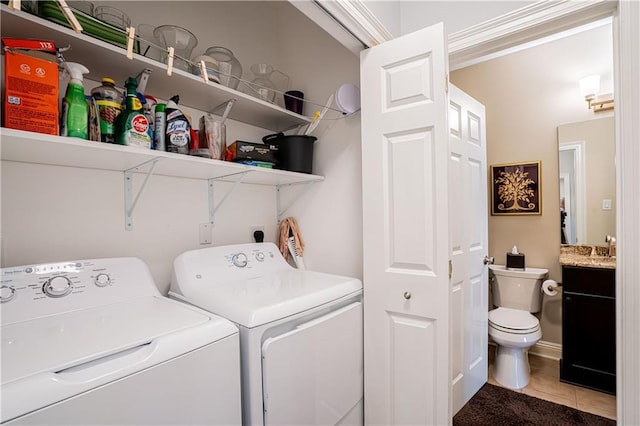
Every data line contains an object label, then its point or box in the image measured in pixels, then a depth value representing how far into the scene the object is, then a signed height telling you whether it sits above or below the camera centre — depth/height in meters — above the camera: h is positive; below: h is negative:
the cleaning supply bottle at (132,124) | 1.16 +0.33
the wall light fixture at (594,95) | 2.48 +0.87
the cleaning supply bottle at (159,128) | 1.31 +0.35
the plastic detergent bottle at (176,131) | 1.33 +0.35
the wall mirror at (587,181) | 2.51 +0.20
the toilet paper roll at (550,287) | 2.52 -0.65
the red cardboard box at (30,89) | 0.92 +0.38
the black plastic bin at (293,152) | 1.80 +0.34
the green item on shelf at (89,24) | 1.03 +0.66
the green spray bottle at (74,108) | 1.04 +0.36
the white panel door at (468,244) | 1.91 -0.24
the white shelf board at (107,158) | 0.97 +0.21
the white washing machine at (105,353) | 0.71 -0.36
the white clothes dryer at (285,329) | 1.11 -0.47
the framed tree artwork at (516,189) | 2.74 +0.15
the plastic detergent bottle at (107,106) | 1.15 +0.40
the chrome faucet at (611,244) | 2.45 -0.31
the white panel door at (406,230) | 1.35 -0.10
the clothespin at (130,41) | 1.06 +0.59
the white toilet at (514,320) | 2.24 -0.85
